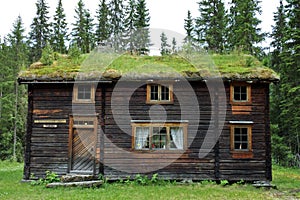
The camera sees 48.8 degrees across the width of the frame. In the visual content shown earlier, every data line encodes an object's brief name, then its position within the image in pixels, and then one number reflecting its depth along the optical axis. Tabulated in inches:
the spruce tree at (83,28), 1569.9
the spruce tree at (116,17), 1550.8
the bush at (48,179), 585.3
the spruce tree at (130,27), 1440.8
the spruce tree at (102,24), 1552.9
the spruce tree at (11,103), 1264.8
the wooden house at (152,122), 599.5
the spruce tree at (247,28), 1117.7
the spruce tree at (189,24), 1557.6
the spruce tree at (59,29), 1616.6
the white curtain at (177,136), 605.6
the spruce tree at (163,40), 1577.1
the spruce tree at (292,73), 858.8
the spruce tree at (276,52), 1094.4
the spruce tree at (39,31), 1668.3
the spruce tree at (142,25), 1432.1
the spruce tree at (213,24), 1305.4
